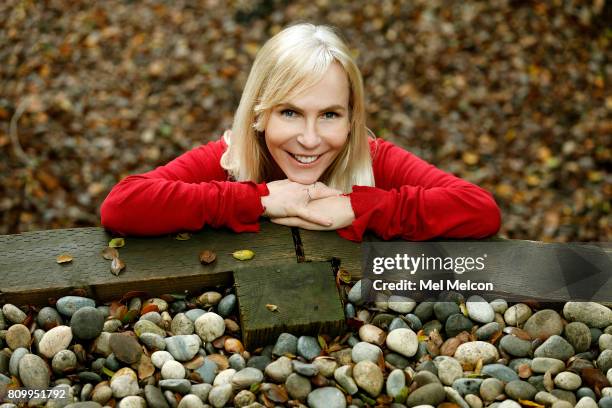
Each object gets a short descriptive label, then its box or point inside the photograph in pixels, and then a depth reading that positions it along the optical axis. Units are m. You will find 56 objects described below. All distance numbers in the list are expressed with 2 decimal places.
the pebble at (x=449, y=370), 2.09
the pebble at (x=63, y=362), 2.05
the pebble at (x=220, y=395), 1.97
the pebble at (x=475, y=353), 2.17
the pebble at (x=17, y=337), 2.14
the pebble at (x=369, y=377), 2.01
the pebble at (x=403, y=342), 2.15
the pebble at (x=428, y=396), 1.97
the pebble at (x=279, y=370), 2.05
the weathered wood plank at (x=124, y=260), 2.35
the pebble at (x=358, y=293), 2.35
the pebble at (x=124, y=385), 1.98
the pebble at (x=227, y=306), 2.31
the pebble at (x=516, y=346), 2.20
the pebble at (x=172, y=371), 2.04
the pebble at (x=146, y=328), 2.20
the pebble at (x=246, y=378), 2.02
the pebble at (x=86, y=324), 2.14
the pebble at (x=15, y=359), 2.04
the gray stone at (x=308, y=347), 2.15
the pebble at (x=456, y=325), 2.29
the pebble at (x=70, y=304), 2.26
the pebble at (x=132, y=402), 1.92
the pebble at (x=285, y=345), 2.15
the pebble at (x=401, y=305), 2.34
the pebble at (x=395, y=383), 2.01
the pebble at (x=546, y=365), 2.11
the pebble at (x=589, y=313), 2.30
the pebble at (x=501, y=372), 2.10
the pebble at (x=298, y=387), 2.00
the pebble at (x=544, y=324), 2.27
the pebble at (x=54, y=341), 2.10
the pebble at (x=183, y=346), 2.13
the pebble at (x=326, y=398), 1.96
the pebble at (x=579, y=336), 2.22
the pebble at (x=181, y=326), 2.24
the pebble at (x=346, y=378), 2.02
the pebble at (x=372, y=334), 2.21
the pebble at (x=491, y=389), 2.03
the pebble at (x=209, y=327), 2.22
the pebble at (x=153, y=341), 2.15
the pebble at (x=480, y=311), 2.32
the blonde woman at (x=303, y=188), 2.46
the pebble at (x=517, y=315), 2.35
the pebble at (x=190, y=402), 1.93
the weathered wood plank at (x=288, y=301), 2.19
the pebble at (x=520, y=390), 2.02
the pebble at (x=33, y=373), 1.99
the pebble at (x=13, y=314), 2.23
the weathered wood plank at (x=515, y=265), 2.42
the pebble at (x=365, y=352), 2.12
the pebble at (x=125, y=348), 2.09
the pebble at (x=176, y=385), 1.98
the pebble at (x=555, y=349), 2.17
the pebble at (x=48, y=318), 2.21
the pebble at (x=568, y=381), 2.05
